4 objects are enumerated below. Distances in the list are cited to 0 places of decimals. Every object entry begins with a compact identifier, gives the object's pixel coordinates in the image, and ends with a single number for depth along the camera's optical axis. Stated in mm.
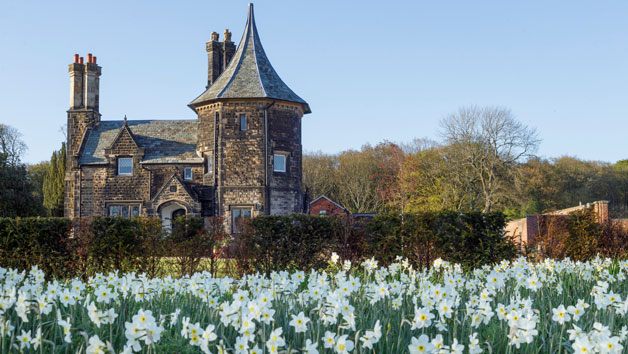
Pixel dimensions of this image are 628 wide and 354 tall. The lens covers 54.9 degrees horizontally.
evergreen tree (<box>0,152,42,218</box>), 38750
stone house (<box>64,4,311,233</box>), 32688
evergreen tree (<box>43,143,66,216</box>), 49094
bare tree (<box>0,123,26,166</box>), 53906
